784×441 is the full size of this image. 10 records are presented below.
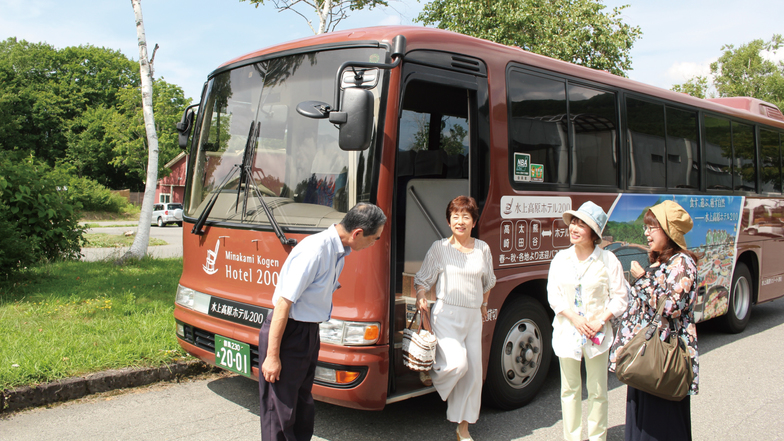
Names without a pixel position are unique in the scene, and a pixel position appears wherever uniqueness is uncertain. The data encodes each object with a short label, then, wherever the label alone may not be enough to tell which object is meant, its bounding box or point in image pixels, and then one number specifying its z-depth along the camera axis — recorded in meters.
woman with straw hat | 3.10
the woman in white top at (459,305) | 3.87
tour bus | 3.69
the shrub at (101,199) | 34.94
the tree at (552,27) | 17.53
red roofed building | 51.36
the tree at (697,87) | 34.93
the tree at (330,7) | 12.90
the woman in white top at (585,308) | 3.61
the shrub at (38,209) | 8.59
